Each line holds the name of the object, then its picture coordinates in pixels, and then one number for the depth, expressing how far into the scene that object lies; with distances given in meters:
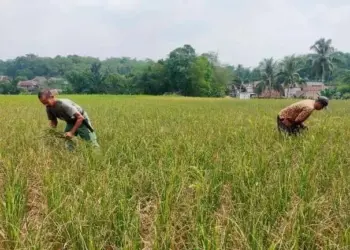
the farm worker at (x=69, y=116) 5.11
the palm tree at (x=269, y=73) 66.81
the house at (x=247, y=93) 77.24
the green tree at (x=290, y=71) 63.62
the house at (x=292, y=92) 70.31
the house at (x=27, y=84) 82.19
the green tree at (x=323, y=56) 64.12
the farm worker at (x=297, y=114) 6.11
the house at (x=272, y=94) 67.69
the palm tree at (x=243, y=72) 103.62
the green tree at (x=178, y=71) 62.41
